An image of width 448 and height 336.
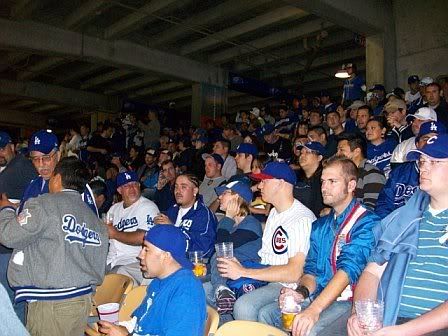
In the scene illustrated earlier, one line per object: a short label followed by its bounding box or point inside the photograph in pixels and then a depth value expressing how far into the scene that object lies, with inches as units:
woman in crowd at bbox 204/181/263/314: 137.3
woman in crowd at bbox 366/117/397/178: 204.2
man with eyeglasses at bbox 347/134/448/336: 96.5
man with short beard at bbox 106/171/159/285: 181.3
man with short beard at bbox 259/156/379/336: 108.6
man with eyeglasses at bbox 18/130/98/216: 139.8
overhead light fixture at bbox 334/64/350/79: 458.9
